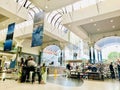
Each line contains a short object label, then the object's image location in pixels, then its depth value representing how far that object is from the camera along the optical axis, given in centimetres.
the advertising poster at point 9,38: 611
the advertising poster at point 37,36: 499
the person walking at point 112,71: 696
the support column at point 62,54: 1143
